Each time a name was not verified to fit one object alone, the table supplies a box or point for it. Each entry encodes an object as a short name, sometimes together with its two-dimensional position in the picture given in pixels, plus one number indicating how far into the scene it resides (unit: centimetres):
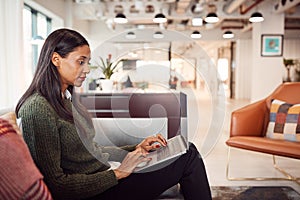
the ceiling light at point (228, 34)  966
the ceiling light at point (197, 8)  770
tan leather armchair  252
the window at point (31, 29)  593
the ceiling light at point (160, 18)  634
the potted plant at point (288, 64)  1030
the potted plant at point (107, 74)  350
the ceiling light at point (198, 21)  772
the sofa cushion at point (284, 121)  282
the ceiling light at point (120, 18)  628
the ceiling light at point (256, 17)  633
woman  110
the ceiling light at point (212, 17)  632
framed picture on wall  747
